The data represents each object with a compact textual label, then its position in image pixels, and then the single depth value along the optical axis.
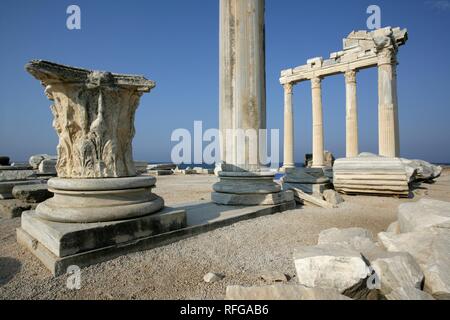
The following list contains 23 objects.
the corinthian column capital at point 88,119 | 4.78
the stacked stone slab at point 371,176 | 10.90
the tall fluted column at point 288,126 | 28.69
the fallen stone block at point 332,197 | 9.85
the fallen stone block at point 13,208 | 7.41
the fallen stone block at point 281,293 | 2.42
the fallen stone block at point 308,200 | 9.19
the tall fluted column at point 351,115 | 23.89
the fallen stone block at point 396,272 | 2.88
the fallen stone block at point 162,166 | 31.36
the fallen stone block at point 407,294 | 2.48
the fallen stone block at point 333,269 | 2.80
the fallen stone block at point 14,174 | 9.61
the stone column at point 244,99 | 8.33
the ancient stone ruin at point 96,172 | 4.27
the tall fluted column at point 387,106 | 19.95
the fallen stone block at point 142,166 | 28.25
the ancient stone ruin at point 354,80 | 19.98
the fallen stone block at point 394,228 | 5.00
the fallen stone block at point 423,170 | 14.72
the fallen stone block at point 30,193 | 7.88
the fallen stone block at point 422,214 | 3.92
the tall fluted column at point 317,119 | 26.18
